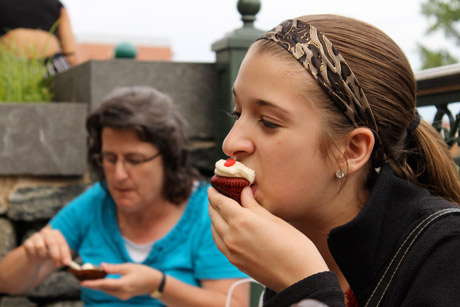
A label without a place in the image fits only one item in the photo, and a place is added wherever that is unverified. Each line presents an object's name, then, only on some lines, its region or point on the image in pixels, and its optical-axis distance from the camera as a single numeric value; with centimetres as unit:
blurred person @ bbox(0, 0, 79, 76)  532
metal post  374
